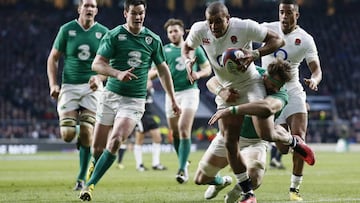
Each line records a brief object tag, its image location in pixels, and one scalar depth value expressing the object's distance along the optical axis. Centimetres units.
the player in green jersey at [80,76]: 2395
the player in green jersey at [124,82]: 1986
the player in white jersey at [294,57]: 2133
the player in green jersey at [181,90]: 2867
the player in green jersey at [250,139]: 1680
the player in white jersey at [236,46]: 1706
